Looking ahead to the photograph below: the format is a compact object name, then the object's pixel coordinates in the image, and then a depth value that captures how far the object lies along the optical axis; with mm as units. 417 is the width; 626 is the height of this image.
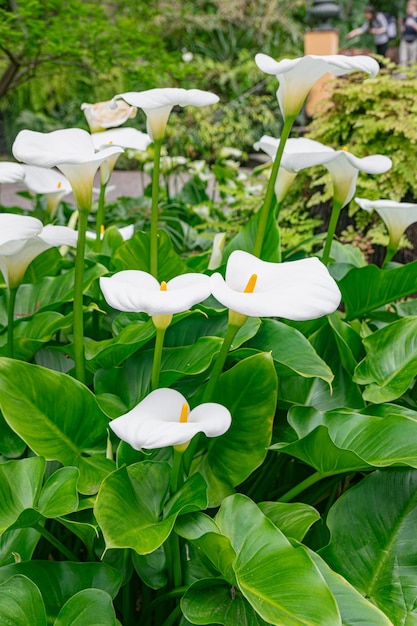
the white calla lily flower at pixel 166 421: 609
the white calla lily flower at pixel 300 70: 815
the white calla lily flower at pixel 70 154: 736
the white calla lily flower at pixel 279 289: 622
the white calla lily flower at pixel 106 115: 1323
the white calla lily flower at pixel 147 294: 650
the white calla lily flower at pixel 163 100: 875
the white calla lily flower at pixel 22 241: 773
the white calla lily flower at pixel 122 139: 1107
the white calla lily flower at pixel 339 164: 944
